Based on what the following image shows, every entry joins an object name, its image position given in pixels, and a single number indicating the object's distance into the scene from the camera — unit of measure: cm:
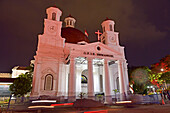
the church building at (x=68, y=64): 2077
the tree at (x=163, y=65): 2759
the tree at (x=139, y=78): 2762
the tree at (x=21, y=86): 2080
